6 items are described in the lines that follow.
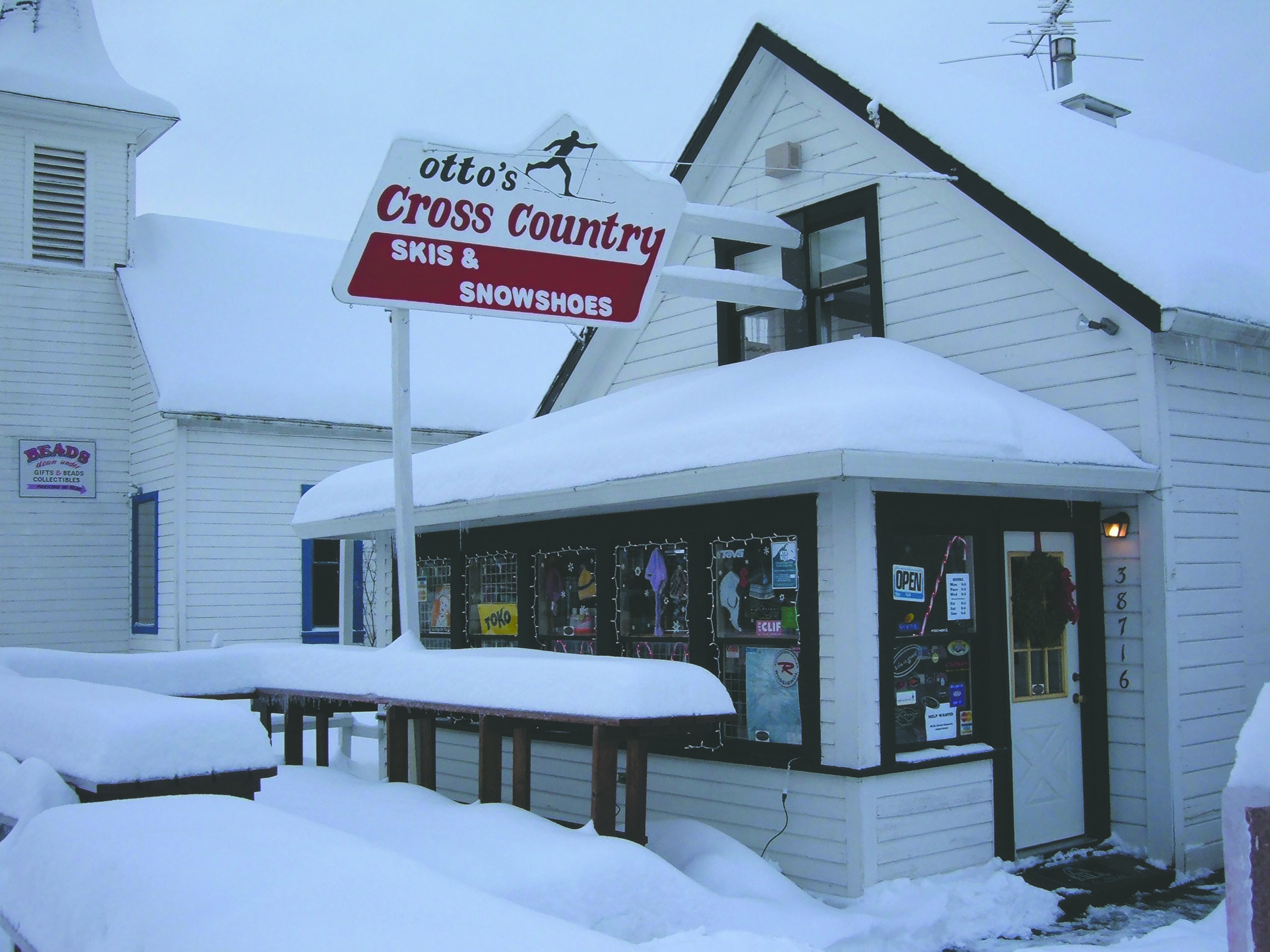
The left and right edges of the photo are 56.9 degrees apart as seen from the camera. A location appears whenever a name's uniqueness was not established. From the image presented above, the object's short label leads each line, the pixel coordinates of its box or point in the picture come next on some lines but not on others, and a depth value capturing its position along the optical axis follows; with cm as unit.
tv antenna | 1437
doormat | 678
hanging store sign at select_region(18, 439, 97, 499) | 1573
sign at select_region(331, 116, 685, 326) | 794
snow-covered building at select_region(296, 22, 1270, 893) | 699
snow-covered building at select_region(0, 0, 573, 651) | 1557
